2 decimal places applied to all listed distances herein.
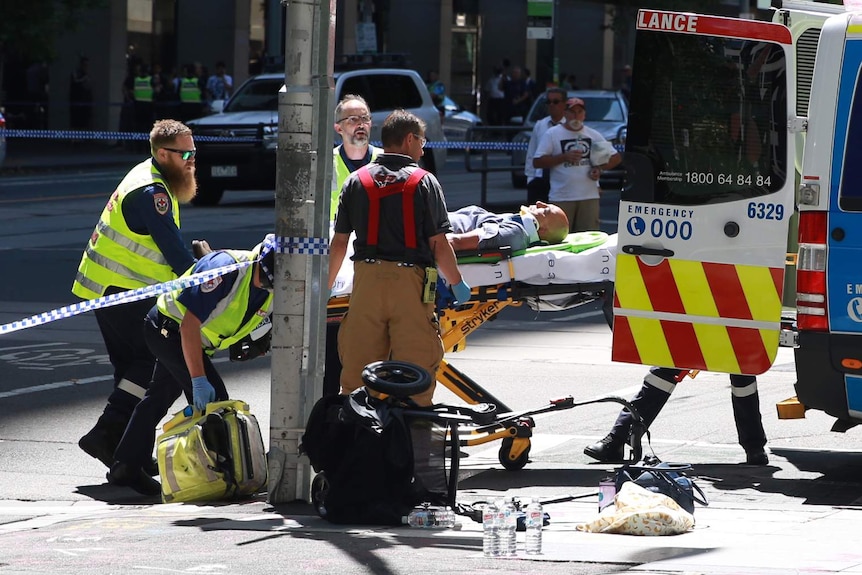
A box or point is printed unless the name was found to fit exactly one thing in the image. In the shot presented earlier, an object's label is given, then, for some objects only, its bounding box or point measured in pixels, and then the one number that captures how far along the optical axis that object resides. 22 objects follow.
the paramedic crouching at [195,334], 14.81
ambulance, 14.70
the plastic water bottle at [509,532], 11.80
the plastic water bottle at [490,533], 11.85
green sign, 60.87
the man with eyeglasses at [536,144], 31.87
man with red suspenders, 14.77
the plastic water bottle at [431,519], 13.01
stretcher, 16.47
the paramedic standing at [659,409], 16.36
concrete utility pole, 14.41
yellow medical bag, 14.76
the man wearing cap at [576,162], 30.16
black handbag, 12.99
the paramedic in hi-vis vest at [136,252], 16.16
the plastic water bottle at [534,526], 11.84
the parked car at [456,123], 72.06
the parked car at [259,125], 45.75
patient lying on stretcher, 16.47
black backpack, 13.13
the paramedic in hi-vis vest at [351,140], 17.89
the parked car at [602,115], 51.02
